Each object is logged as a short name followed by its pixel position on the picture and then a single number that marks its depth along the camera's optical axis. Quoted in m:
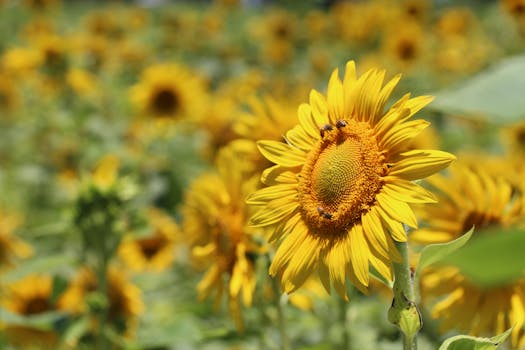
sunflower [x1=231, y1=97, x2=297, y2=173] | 2.21
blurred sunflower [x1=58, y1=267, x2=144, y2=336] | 2.35
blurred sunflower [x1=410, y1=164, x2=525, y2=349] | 1.31
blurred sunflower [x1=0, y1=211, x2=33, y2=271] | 3.18
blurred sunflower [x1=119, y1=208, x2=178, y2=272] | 3.46
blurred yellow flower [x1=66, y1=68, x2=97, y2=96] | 5.35
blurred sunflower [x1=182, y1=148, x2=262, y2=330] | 1.49
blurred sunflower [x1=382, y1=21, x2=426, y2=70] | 5.91
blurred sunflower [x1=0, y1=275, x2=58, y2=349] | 2.46
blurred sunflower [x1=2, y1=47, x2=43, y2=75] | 5.17
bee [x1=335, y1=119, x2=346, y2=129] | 1.11
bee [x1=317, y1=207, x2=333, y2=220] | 1.07
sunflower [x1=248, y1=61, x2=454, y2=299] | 0.99
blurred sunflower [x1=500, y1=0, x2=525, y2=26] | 4.97
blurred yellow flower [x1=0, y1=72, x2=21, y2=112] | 6.81
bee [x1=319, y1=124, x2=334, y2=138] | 1.13
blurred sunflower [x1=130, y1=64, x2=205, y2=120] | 4.66
